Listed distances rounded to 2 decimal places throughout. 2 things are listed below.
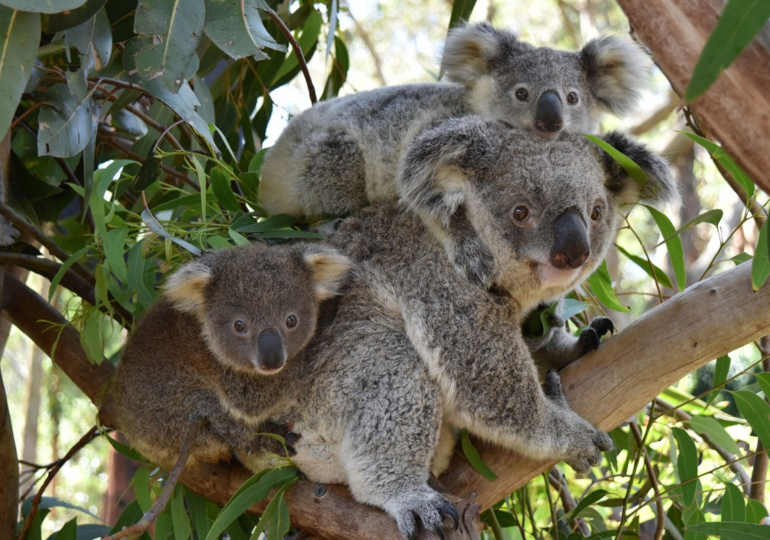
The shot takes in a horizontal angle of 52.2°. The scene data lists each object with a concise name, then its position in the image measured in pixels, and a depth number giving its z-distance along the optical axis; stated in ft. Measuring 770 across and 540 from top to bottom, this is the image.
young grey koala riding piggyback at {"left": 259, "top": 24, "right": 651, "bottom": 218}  9.52
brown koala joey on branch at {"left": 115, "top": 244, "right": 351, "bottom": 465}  8.16
